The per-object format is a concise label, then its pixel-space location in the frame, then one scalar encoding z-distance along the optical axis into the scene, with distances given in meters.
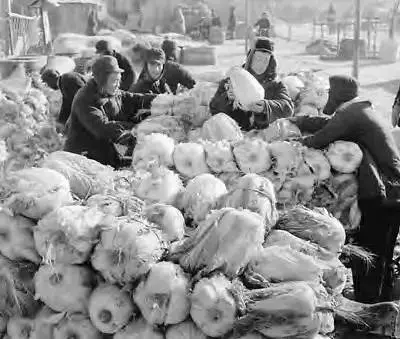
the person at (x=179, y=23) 27.84
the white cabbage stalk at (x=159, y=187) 3.02
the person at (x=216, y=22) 27.01
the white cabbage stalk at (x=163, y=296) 2.32
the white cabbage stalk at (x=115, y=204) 2.59
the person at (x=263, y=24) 22.41
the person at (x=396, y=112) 5.91
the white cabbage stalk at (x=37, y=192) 2.55
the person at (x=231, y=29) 27.95
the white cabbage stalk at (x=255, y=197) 2.75
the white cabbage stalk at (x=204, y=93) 5.22
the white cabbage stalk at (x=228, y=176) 4.03
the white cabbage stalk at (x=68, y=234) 2.42
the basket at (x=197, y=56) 18.05
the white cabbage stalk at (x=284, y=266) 2.44
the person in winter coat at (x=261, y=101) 4.73
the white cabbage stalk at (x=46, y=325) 2.51
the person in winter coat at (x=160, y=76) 5.57
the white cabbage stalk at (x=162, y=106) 5.24
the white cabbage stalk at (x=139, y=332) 2.37
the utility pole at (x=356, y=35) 12.12
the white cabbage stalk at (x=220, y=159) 4.05
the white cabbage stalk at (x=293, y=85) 5.57
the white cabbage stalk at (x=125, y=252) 2.37
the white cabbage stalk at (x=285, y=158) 4.07
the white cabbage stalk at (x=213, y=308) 2.28
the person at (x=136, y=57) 9.82
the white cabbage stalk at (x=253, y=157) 4.04
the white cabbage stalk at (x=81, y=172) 2.90
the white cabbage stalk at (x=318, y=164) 4.11
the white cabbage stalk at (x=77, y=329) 2.45
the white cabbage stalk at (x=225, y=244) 2.40
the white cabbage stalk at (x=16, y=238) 2.52
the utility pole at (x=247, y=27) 17.64
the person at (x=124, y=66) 6.34
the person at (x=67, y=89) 5.56
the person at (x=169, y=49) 7.14
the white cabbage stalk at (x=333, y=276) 2.57
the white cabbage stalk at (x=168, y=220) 2.59
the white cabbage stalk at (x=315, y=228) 2.75
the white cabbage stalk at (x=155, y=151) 4.12
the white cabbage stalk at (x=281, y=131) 4.41
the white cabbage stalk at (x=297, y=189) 4.08
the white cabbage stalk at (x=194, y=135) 4.81
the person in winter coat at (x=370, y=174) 3.92
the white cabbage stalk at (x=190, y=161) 4.03
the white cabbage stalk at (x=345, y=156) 4.08
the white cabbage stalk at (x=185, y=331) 2.34
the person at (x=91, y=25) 23.95
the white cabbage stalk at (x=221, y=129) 4.56
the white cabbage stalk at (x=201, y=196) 2.91
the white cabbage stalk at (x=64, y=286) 2.41
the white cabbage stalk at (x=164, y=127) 4.94
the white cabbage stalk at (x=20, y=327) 2.56
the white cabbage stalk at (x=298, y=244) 2.61
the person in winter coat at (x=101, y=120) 4.49
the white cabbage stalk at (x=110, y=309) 2.37
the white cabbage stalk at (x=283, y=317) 2.27
